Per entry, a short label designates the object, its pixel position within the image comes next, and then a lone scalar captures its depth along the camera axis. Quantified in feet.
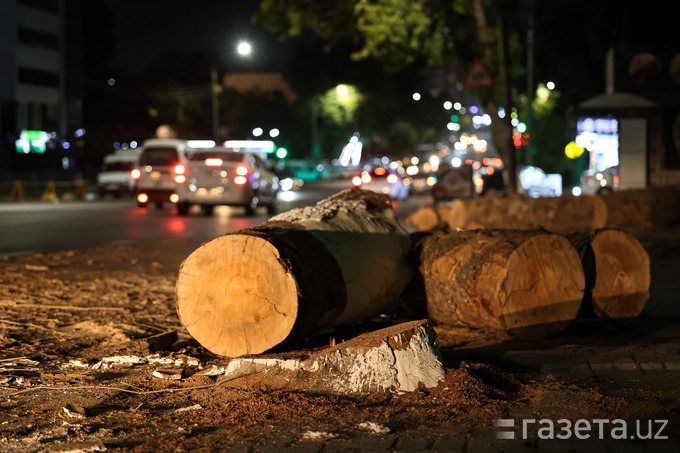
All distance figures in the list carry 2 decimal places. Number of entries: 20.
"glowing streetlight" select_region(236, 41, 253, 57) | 156.15
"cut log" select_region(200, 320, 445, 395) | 20.44
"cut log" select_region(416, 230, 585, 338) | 26.48
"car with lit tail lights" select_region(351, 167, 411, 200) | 119.34
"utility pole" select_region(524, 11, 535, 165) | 135.33
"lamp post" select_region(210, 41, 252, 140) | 156.15
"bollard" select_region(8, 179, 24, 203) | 123.44
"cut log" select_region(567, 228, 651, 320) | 28.94
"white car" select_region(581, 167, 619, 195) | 101.86
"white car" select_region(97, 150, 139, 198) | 128.06
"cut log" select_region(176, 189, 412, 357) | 23.17
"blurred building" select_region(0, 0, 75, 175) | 226.58
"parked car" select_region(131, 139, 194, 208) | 93.56
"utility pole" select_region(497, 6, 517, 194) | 81.82
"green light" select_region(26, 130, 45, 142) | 229.86
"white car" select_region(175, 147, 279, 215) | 84.17
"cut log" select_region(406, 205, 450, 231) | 70.38
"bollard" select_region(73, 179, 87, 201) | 131.23
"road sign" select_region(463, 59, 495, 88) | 68.44
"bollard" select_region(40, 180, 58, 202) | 124.45
